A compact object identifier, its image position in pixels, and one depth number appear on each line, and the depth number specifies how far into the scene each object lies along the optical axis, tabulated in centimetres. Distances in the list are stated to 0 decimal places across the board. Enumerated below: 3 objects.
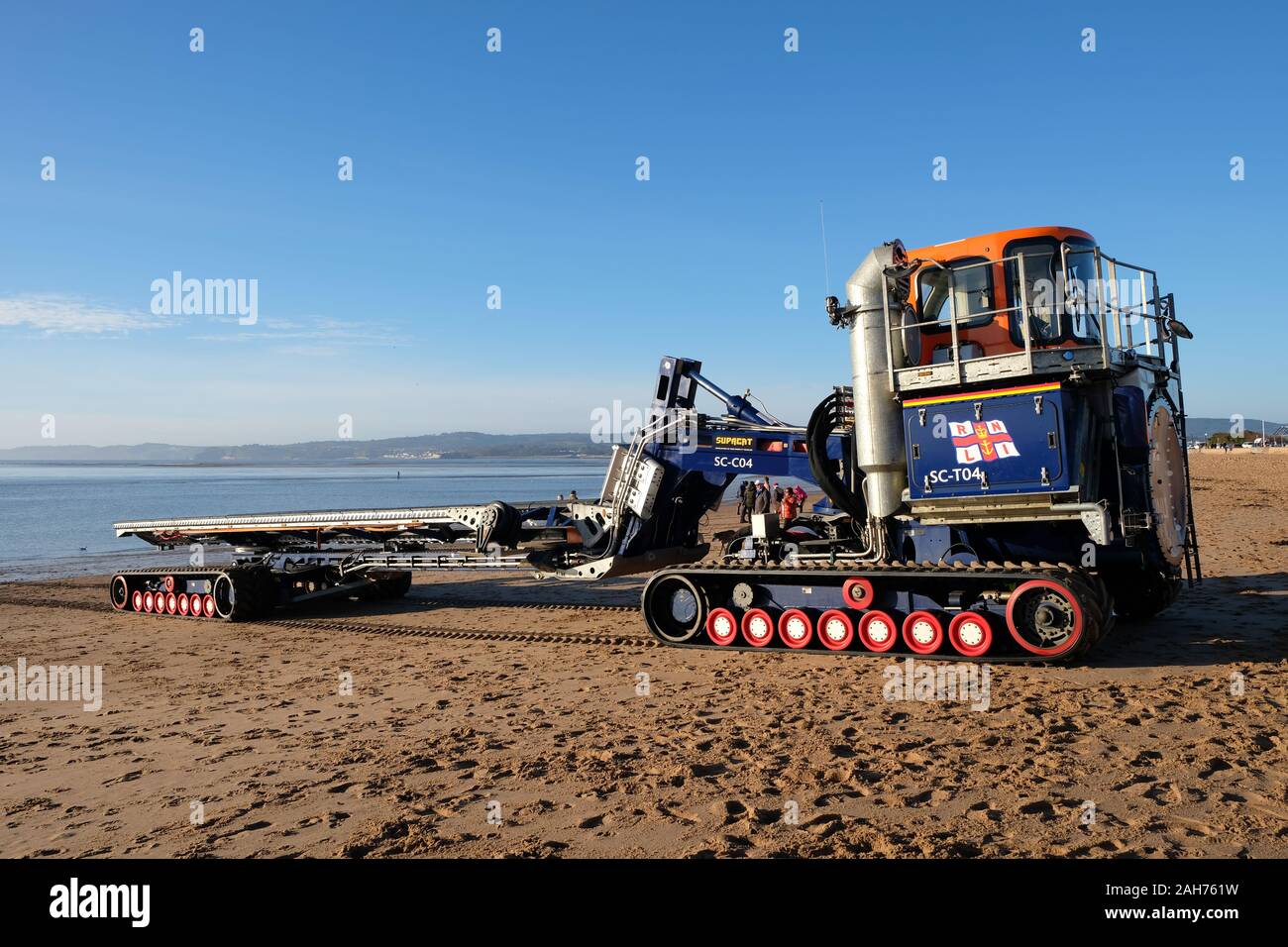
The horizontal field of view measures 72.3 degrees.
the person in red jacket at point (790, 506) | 1953
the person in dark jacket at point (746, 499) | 2545
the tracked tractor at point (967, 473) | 975
